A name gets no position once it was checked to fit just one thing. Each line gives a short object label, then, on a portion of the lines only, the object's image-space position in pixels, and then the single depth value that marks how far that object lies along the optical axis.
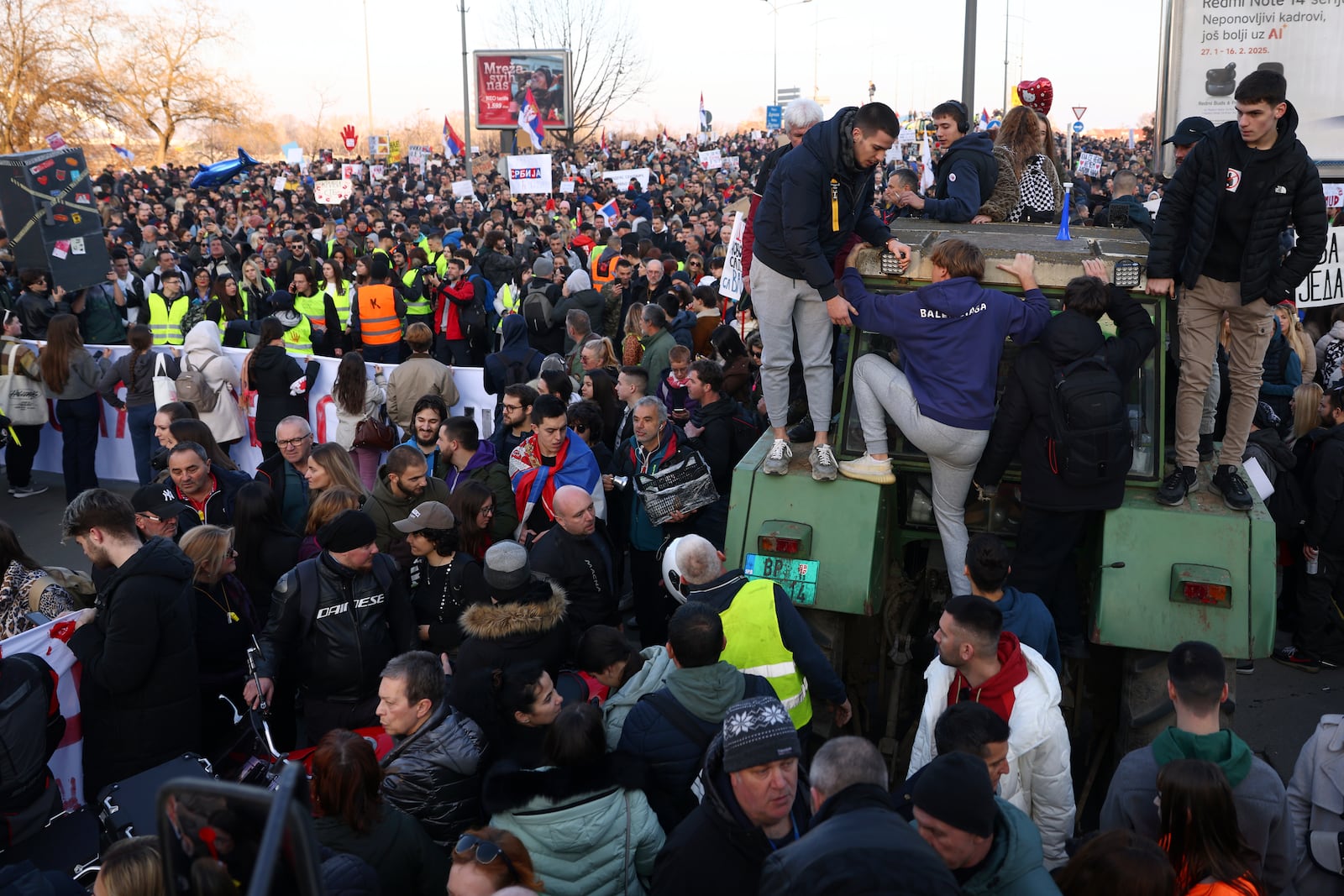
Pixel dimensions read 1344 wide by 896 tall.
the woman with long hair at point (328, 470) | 6.52
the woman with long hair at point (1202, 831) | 3.33
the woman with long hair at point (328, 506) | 6.00
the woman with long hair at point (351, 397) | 9.29
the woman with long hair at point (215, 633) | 5.31
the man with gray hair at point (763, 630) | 4.63
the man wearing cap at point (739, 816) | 3.28
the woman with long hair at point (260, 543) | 6.05
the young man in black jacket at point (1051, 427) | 4.93
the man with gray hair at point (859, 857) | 2.44
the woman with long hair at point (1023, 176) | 7.53
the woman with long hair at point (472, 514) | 6.20
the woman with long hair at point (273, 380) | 10.08
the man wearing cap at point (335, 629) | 5.13
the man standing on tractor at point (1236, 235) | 5.24
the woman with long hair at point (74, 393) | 10.43
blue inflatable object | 24.47
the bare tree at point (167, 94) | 47.84
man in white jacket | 4.04
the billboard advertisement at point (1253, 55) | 11.52
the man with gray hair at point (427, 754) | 4.23
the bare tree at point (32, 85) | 37.25
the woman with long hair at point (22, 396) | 10.62
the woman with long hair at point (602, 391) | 8.24
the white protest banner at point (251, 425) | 10.34
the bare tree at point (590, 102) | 51.66
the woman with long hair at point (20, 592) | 5.23
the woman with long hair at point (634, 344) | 9.55
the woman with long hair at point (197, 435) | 7.09
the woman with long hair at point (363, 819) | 3.65
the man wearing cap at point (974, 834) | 3.06
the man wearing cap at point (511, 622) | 4.64
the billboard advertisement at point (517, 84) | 43.22
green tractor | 4.83
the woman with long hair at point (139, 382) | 10.43
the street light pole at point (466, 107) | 31.17
